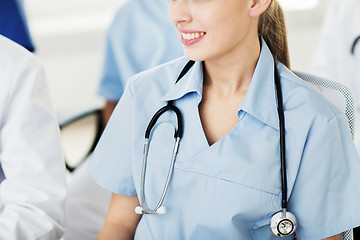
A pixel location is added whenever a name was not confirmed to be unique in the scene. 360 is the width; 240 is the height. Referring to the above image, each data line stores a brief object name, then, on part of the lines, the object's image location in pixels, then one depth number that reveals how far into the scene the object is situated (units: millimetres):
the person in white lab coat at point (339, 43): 2428
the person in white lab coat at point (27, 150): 1619
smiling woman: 1564
